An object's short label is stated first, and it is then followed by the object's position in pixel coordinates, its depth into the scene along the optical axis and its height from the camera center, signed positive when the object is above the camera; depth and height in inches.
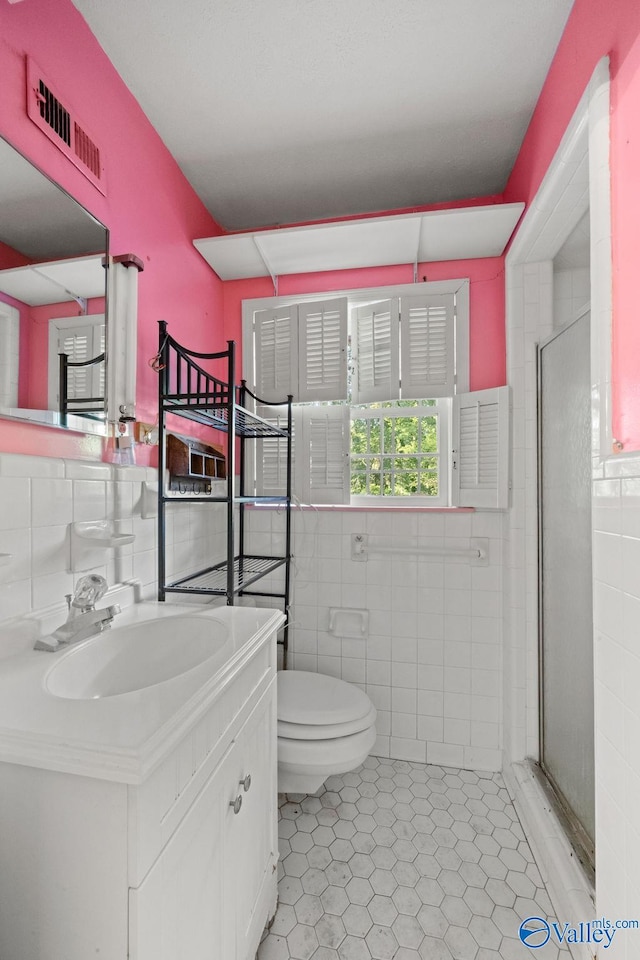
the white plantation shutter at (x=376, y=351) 83.7 +26.2
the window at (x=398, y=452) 87.3 +6.8
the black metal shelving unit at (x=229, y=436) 58.4 +8.4
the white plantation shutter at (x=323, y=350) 84.4 +26.4
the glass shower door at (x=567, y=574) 54.5 -12.5
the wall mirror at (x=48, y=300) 39.9 +18.7
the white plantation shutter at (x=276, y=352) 86.8 +26.7
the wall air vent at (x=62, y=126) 42.8 +38.1
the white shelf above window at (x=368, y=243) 69.7 +42.3
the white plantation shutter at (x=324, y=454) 86.0 +6.1
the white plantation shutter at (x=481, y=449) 74.7 +6.5
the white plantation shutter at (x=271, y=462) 88.4 +4.6
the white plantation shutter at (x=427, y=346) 81.8 +26.3
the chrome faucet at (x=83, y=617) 39.7 -12.8
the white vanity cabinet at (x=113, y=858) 23.8 -21.9
